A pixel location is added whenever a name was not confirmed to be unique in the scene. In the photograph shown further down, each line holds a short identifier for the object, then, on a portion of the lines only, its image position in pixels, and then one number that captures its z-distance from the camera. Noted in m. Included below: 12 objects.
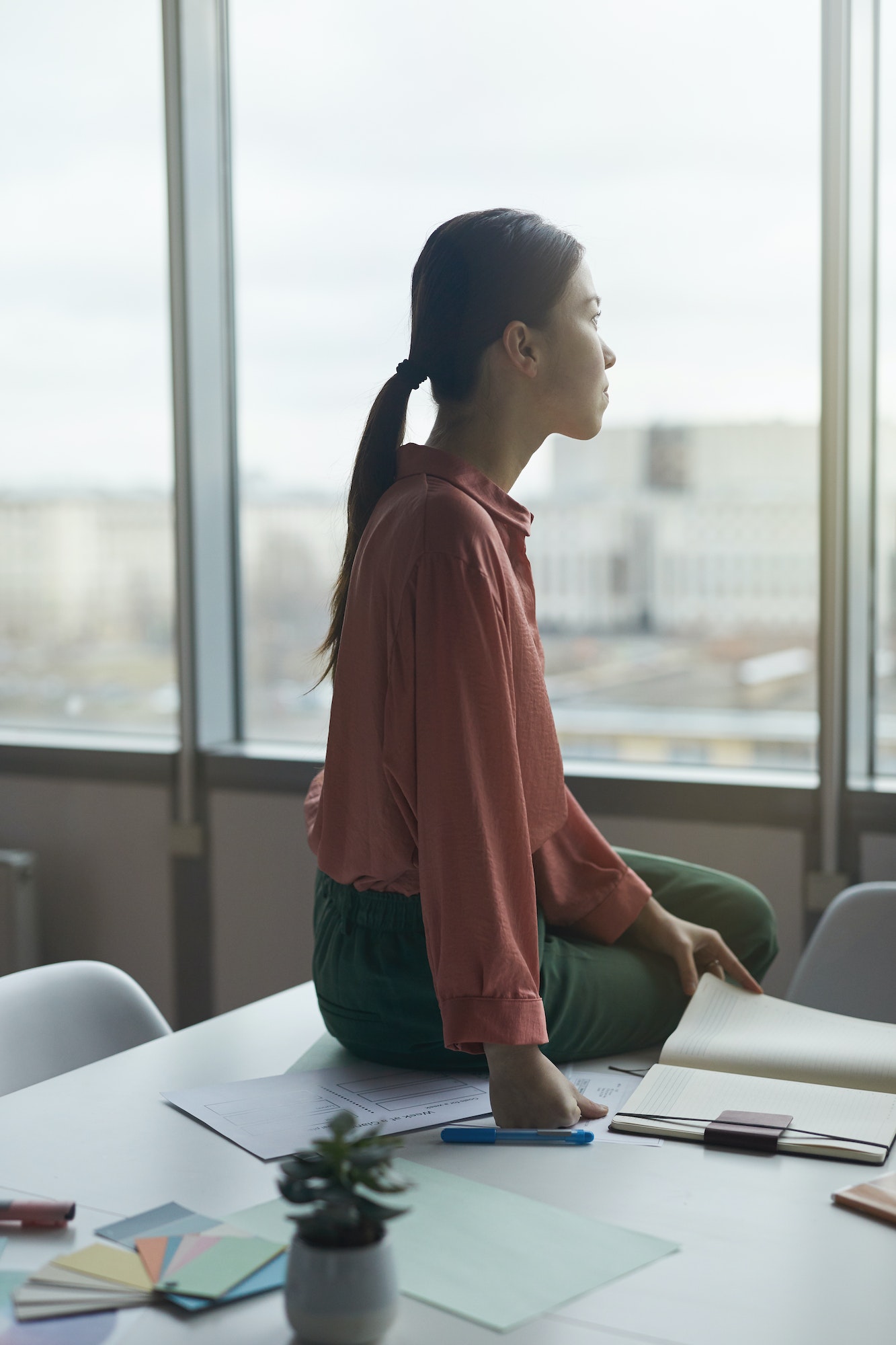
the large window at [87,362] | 2.77
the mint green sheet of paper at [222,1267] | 0.82
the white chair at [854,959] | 1.61
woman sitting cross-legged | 1.17
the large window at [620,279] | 2.25
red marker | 0.91
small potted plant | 0.74
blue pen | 1.09
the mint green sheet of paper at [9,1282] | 0.82
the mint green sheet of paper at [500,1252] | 0.81
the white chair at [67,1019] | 1.38
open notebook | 1.10
